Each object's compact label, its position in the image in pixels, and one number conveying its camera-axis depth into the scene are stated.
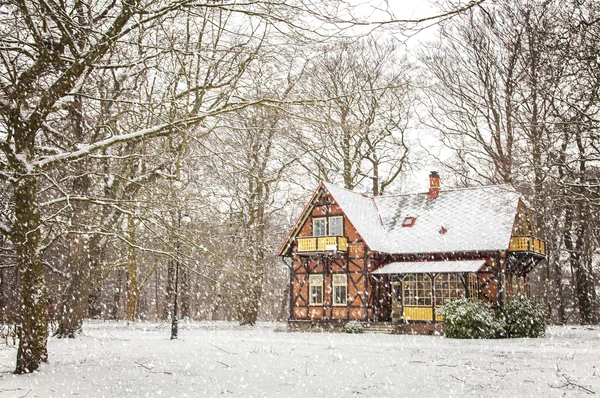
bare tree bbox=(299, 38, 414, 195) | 27.77
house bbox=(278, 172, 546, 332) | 23.25
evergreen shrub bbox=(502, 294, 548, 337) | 20.22
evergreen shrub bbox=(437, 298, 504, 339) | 19.58
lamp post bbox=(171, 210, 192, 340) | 18.85
